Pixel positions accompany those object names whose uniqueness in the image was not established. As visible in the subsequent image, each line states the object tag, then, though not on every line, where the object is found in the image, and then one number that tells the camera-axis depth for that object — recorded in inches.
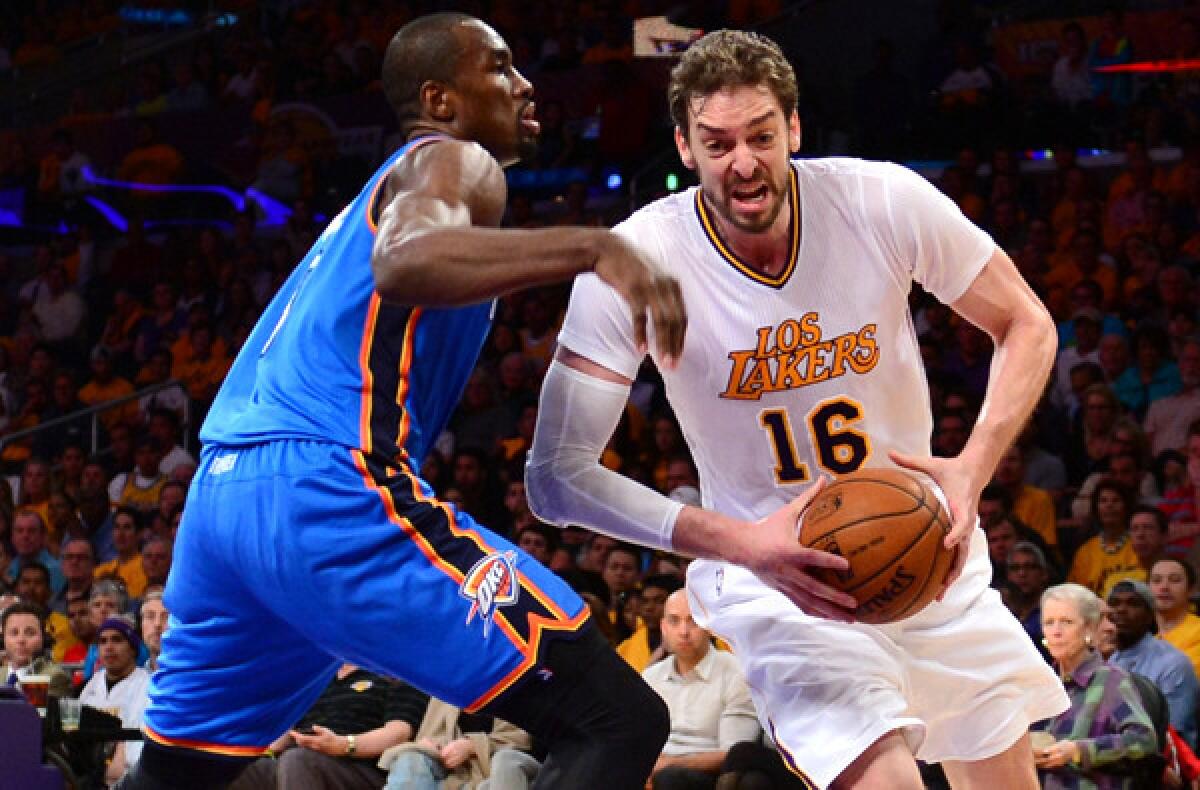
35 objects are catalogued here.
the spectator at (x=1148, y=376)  366.9
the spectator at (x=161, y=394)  505.8
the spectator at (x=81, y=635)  406.3
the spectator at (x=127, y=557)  434.6
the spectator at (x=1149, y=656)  276.8
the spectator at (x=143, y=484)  471.5
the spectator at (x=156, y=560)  411.2
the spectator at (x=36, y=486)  480.7
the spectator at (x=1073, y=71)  481.4
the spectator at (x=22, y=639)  356.2
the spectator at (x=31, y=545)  447.8
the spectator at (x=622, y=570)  350.0
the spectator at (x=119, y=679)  334.0
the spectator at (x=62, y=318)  574.2
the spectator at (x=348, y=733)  308.2
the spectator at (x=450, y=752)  304.3
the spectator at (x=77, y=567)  431.2
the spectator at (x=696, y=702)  287.4
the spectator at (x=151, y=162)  625.6
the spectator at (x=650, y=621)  323.9
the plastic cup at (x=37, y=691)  308.3
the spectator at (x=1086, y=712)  256.2
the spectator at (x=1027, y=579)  305.1
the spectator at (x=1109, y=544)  319.9
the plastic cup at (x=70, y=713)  294.8
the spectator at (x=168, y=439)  478.6
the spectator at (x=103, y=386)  536.7
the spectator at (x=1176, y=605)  295.7
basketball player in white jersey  148.0
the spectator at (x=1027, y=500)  339.9
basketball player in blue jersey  119.5
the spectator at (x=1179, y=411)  353.7
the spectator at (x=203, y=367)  508.7
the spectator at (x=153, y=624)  352.8
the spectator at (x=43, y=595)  413.1
